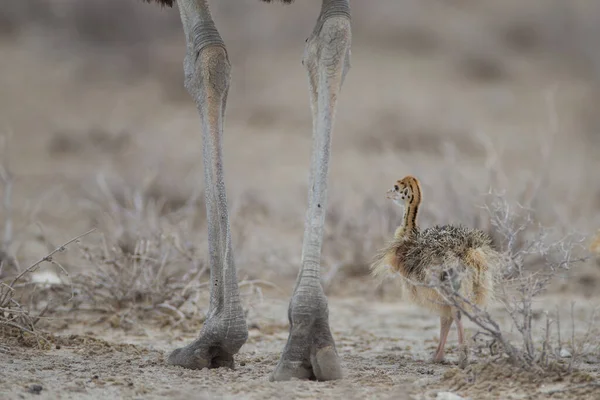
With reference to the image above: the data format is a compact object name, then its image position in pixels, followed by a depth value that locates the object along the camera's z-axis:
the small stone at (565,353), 10.32
